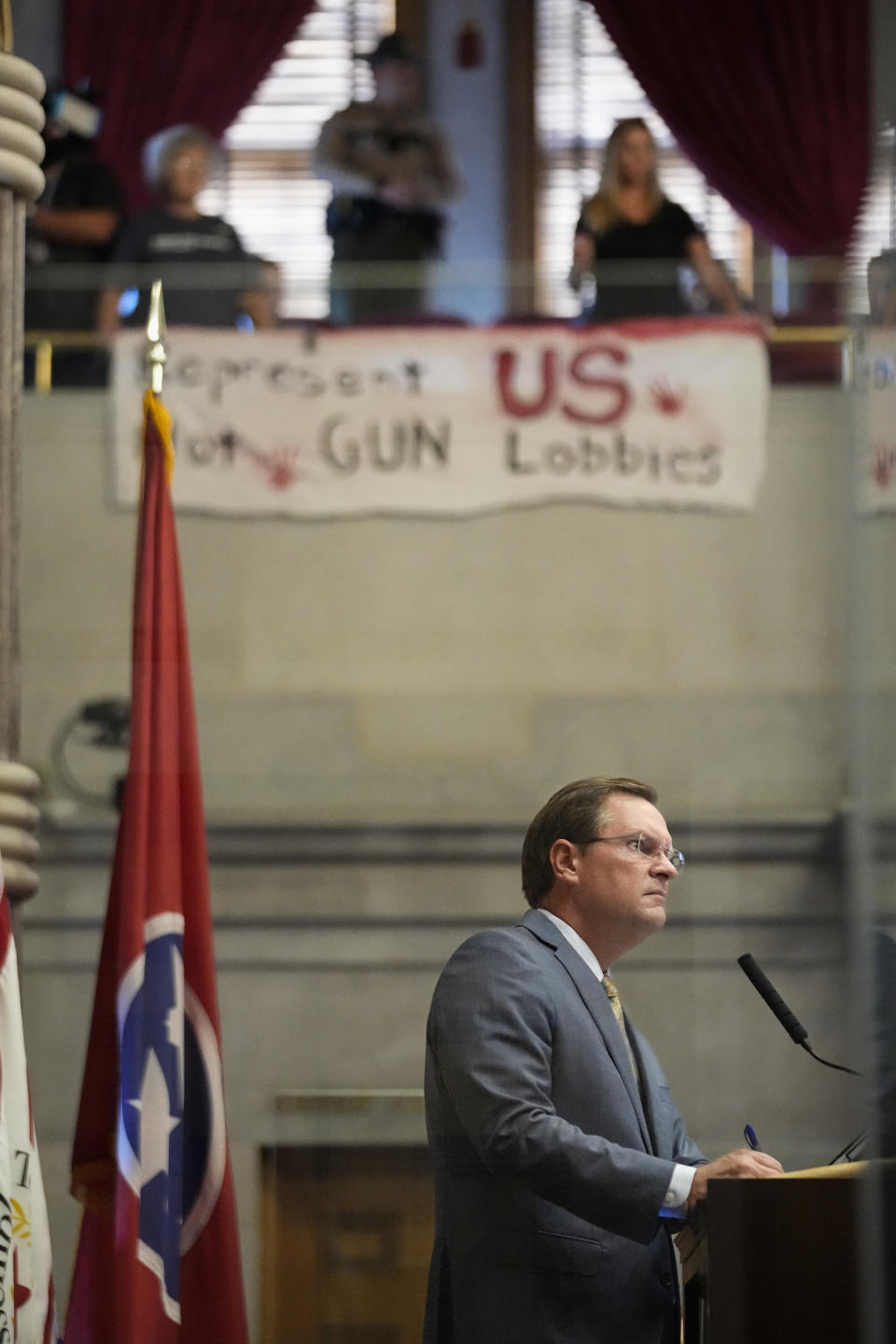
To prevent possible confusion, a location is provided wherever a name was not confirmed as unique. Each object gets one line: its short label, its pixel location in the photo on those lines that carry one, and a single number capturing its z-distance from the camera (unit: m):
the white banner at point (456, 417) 8.91
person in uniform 8.93
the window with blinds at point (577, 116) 14.03
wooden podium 4.48
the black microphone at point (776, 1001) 4.96
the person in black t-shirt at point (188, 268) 8.91
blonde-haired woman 9.31
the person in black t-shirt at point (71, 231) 8.77
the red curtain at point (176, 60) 13.97
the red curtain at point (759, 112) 13.73
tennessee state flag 5.60
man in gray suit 4.80
